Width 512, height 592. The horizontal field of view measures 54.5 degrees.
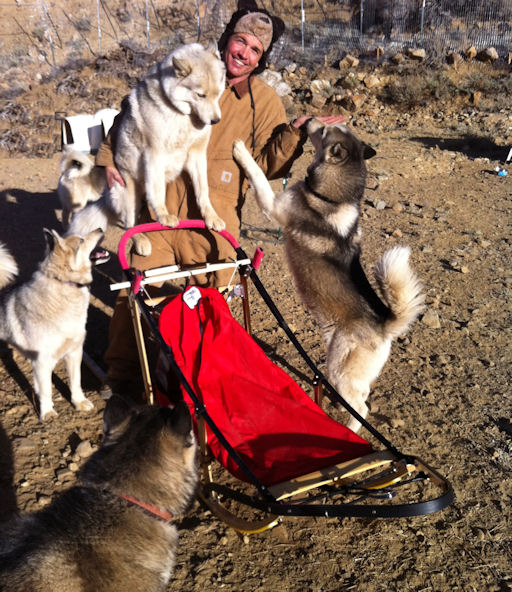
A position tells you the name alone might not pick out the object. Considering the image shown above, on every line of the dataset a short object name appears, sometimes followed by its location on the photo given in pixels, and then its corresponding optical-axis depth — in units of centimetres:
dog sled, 216
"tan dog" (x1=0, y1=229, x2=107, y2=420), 316
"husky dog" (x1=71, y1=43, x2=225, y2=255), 321
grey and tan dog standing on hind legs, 314
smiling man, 348
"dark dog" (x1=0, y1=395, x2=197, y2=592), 169
